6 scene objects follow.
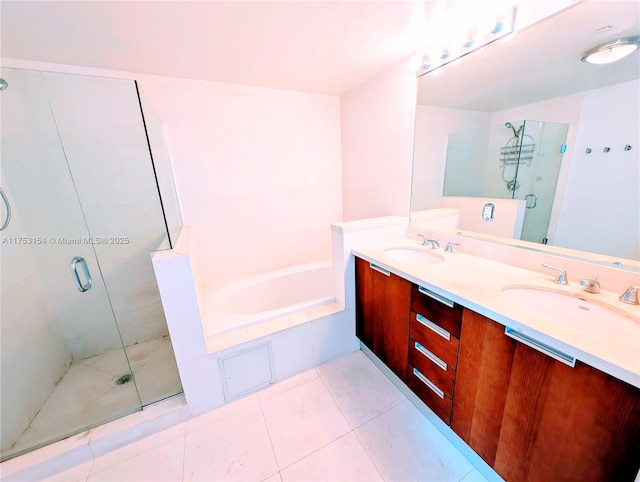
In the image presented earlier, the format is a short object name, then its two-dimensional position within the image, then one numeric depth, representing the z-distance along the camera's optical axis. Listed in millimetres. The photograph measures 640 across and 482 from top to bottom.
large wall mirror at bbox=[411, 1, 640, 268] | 903
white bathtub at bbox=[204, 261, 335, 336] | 1587
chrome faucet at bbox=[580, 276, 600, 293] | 931
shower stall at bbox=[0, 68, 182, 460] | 1350
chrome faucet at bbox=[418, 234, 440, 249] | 1640
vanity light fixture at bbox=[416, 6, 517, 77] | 1171
